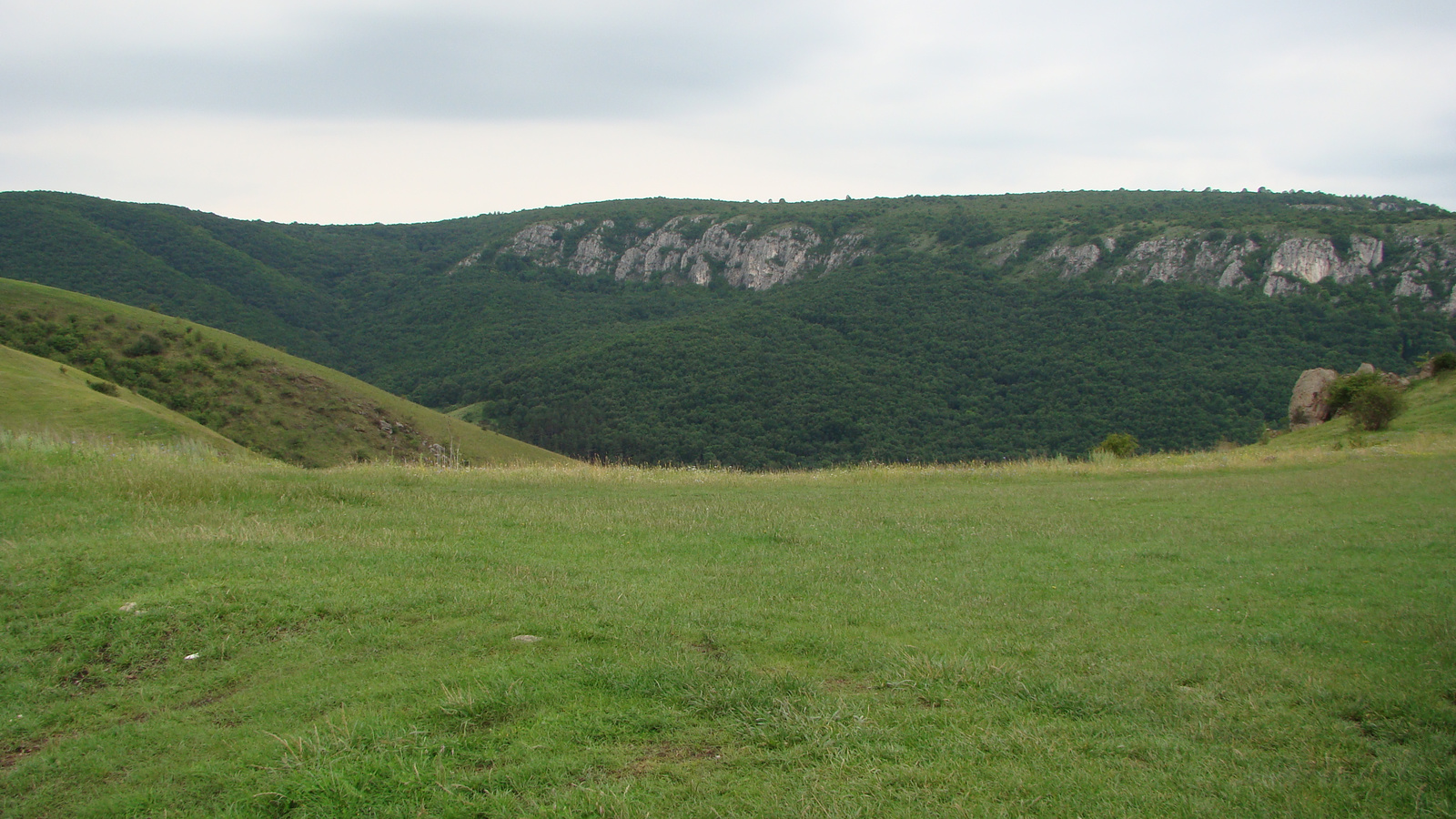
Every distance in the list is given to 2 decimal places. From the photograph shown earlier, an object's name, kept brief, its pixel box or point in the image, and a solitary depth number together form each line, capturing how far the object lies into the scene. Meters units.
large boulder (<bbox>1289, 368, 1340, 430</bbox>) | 33.31
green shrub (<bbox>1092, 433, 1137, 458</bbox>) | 32.81
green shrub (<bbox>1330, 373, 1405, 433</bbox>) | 27.25
